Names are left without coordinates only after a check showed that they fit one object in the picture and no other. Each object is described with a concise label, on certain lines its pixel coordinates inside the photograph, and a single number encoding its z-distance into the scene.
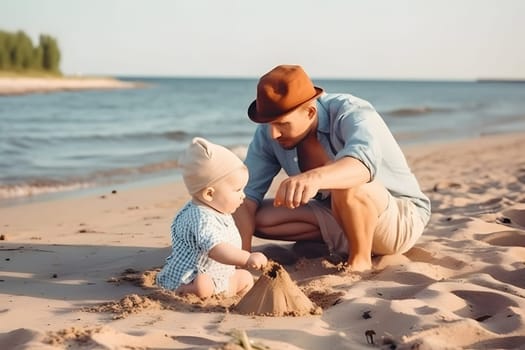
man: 3.58
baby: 3.34
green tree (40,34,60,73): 52.97
